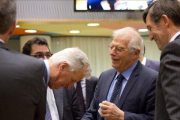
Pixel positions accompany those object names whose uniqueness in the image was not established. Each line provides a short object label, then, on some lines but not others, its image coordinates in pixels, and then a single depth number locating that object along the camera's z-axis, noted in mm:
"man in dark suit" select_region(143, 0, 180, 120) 1218
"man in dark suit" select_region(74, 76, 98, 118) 3076
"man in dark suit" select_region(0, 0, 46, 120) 1155
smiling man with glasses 2062
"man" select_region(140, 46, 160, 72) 3648
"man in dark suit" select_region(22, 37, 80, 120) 2393
